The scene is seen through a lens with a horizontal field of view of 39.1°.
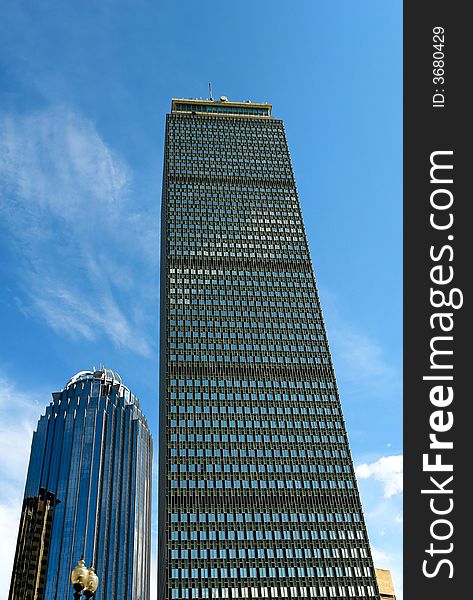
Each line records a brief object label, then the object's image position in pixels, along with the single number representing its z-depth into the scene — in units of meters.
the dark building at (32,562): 191.75
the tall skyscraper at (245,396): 114.31
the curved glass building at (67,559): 190.75
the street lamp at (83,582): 30.13
